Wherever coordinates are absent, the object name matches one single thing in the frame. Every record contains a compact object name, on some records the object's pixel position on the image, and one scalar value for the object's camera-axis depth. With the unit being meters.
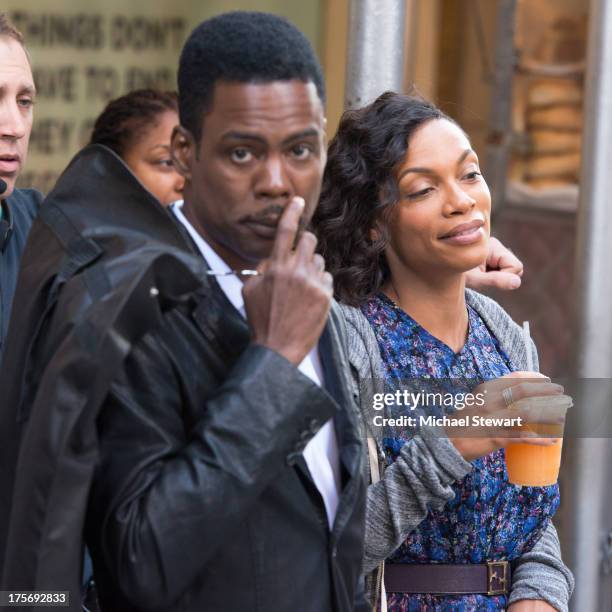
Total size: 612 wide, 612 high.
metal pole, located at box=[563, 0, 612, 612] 7.65
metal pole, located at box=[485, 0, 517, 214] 14.64
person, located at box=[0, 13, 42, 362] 5.92
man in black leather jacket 3.12
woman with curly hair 4.73
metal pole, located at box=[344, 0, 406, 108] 6.45
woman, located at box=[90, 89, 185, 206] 7.65
